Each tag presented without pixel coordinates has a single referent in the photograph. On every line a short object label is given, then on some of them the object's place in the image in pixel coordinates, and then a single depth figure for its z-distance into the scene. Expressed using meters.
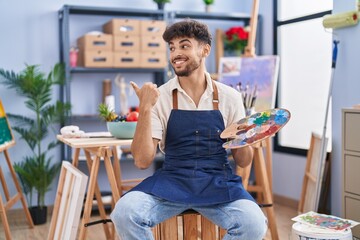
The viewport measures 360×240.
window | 4.34
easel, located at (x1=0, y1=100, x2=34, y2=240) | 3.83
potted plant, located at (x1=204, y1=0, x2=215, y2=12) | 4.82
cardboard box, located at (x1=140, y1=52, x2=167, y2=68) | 4.46
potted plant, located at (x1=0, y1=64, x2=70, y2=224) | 4.11
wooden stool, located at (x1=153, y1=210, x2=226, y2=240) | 2.40
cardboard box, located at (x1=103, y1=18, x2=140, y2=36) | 4.34
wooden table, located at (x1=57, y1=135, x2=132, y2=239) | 2.80
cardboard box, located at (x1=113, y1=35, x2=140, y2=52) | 4.37
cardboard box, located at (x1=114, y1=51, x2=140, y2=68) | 4.39
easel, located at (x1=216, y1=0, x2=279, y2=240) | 3.33
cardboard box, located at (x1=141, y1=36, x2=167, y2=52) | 4.44
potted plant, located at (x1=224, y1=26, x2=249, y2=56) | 4.83
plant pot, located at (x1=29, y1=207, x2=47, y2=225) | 4.16
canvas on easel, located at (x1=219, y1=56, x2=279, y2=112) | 3.99
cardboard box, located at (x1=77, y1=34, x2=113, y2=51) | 4.28
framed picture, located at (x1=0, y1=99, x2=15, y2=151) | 3.81
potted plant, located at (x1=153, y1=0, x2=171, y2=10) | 4.62
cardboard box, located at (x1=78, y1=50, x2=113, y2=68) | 4.31
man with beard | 2.21
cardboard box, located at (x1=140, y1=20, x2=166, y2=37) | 4.43
